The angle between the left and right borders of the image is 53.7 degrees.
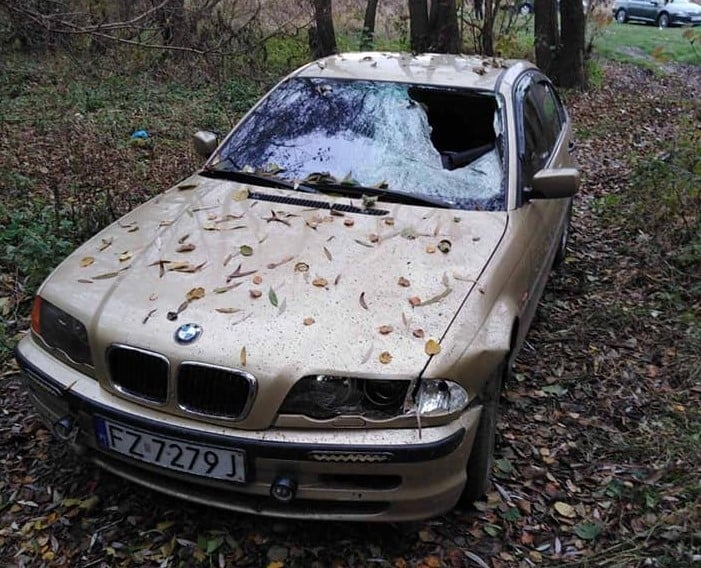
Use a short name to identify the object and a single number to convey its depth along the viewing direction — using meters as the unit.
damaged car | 2.38
